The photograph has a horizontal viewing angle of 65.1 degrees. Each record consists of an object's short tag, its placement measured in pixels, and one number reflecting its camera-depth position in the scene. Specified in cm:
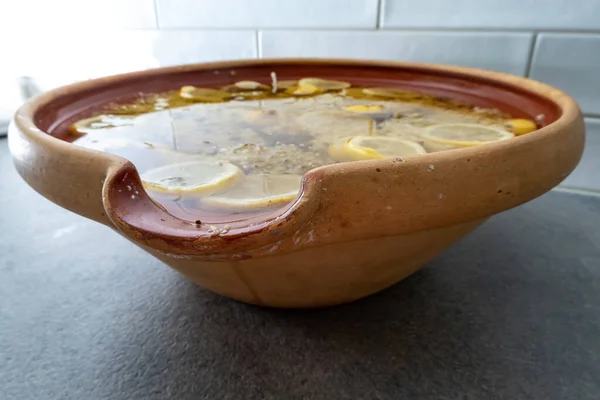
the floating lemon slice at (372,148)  43
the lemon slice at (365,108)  60
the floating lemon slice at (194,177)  36
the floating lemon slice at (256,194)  32
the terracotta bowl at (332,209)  25
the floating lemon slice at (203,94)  68
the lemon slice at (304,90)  70
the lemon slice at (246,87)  72
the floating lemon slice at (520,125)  49
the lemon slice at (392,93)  66
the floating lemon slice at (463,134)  47
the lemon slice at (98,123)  53
